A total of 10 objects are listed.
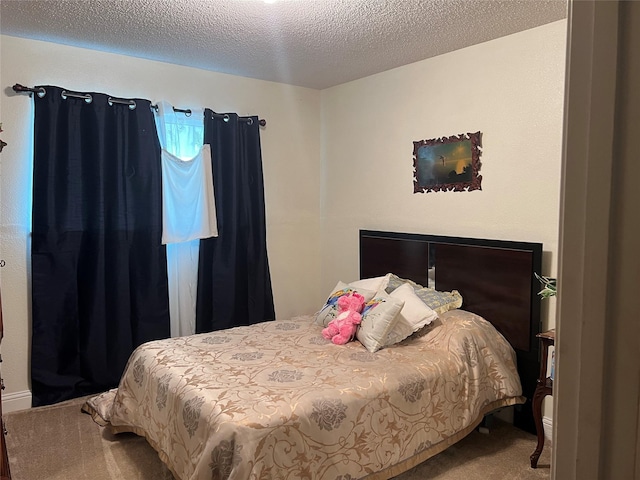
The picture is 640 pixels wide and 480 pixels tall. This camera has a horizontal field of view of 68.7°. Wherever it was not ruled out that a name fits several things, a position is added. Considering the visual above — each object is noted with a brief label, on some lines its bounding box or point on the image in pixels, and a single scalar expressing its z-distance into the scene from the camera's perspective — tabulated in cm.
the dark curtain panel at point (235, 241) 392
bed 194
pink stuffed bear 288
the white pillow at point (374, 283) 338
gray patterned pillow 312
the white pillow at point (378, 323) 273
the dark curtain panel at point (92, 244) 321
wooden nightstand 250
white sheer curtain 367
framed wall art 326
